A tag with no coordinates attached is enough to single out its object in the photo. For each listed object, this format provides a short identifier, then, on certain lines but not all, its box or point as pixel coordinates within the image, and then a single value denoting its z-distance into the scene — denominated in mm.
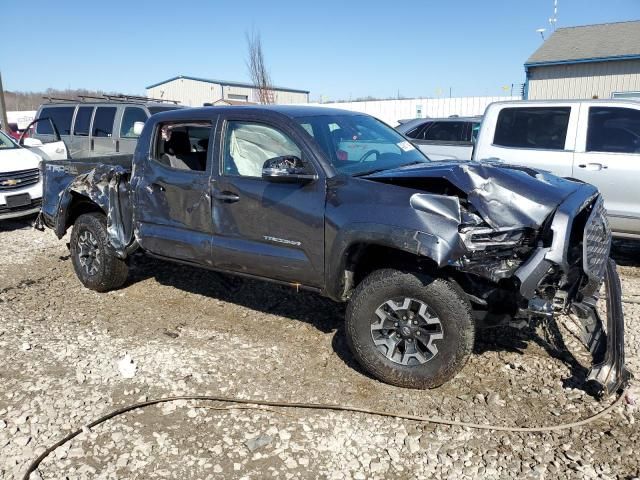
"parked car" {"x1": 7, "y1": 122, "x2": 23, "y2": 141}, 19234
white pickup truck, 5953
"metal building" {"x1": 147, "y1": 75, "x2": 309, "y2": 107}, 33906
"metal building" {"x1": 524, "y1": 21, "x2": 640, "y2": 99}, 18328
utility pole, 14954
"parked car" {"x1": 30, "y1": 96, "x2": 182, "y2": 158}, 9859
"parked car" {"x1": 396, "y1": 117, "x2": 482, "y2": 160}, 9141
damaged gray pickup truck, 3297
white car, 8461
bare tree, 20906
